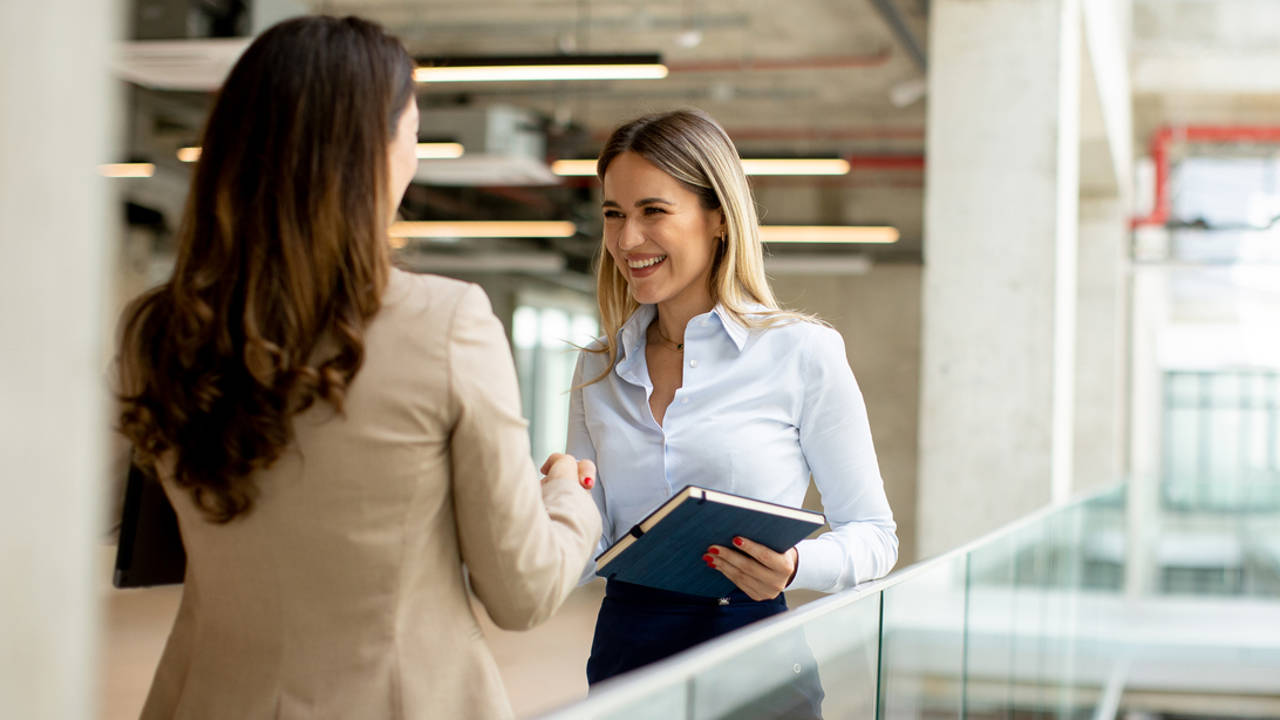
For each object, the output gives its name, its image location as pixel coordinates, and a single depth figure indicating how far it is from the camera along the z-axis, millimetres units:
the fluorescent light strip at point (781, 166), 7871
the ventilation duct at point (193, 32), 4891
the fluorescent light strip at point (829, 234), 10891
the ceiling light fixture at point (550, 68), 6086
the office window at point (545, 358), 16562
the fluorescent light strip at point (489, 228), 10500
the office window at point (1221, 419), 22078
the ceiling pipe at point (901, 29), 7715
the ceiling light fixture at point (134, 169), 8984
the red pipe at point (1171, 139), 13438
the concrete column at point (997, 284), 5219
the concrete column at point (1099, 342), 11195
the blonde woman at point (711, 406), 1811
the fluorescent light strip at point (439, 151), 7230
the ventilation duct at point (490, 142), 7863
